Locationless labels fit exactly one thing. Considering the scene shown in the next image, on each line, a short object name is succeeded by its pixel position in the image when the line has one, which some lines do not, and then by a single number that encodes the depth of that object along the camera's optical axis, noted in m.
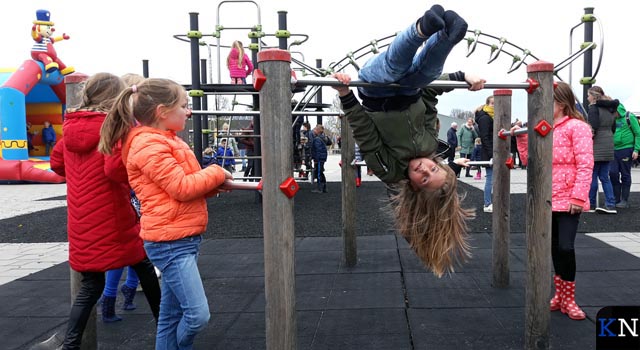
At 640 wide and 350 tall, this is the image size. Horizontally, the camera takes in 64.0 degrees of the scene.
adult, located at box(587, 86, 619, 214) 7.03
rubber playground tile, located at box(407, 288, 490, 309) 3.41
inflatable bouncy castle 13.18
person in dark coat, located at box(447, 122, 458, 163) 14.20
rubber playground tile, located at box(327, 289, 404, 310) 3.44
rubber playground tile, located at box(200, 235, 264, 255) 5.33
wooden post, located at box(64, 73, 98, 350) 2.61
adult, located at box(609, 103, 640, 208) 7.63
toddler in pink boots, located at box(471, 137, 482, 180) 12.40
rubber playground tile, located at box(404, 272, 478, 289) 3.86
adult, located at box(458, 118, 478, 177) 12.09
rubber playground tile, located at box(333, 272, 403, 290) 3.90
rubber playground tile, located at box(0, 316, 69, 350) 2.90
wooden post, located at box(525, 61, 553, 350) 2.60
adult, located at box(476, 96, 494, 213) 6.32
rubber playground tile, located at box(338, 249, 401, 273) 4.41
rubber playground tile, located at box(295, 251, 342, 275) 4.43
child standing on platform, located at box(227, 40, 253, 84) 9.10
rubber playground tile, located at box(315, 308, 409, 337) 2.99
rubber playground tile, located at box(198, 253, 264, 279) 4.39
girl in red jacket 2.44
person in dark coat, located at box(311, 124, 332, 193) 10.90
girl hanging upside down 2.36
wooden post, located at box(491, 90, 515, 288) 3.63
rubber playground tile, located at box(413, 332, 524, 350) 2.73
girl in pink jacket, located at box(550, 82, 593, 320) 3.13
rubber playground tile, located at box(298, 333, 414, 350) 2.77
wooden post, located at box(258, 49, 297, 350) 2.11
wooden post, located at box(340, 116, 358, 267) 4.45
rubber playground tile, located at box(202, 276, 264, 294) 3.89
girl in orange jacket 2.15
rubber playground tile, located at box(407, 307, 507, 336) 2.92
